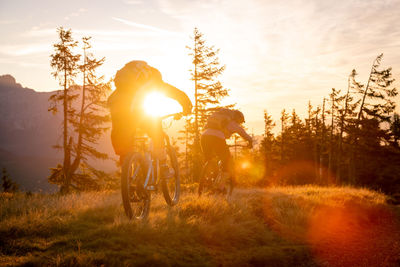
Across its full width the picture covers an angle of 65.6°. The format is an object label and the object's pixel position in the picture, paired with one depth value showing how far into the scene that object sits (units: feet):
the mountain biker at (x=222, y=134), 26.58
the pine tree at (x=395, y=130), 161.07
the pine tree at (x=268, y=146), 196.13
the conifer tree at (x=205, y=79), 103.40
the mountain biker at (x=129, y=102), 15.81
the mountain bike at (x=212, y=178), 27.02
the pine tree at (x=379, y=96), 117.39
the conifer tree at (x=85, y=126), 86.17
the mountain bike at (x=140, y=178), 14.58
